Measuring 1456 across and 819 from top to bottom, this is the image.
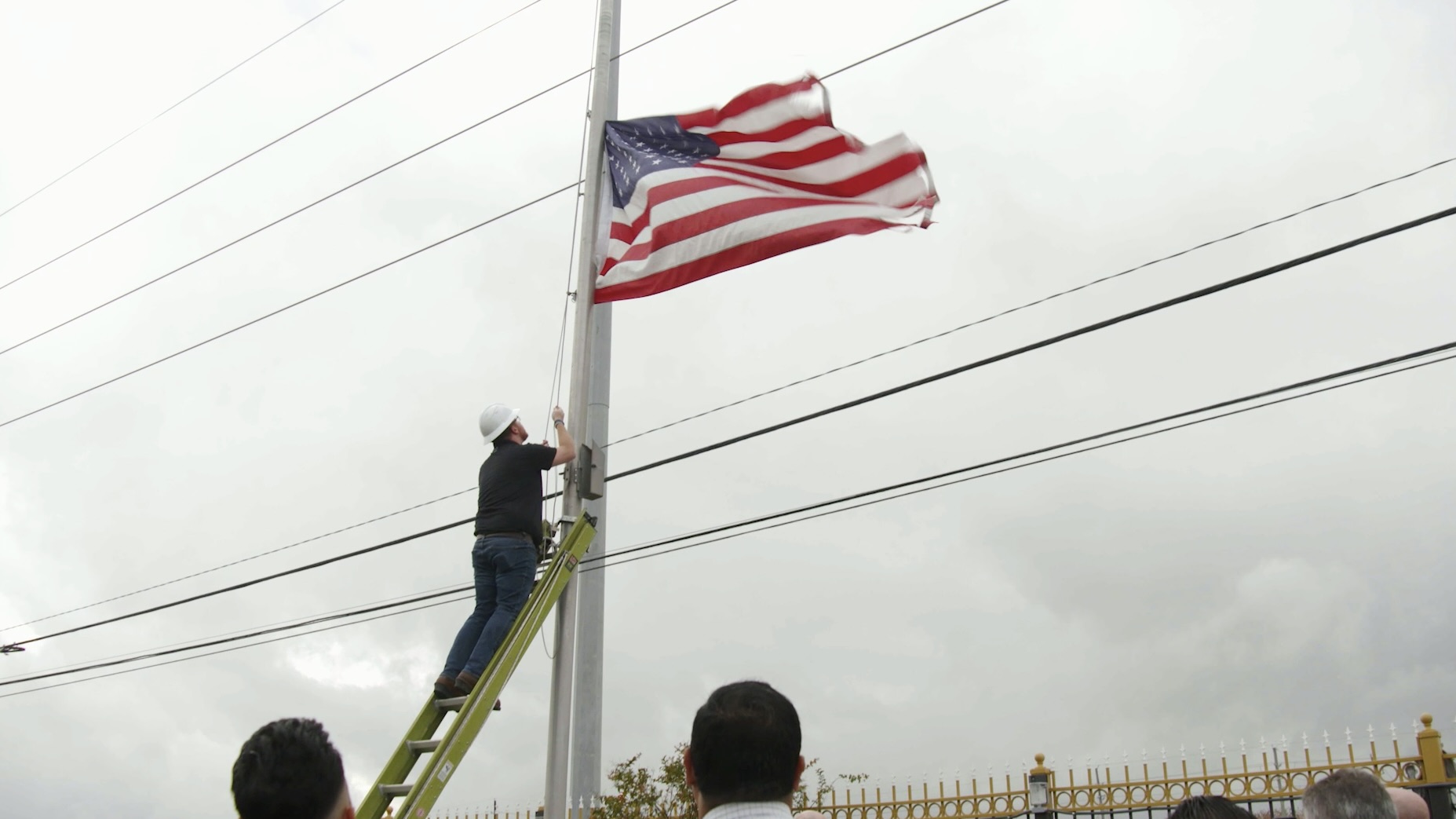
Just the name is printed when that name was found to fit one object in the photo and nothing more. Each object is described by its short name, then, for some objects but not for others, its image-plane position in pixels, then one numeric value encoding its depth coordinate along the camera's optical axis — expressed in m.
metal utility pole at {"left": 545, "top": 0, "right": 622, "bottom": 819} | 6.86
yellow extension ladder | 5.93
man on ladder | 6.64
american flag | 8.02
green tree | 11.01
